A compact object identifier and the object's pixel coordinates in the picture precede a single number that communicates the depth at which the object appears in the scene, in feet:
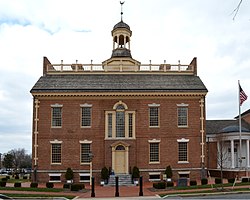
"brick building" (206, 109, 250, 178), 139.70
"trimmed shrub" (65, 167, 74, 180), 128.16
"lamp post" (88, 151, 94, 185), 126.08
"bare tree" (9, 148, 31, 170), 370.94
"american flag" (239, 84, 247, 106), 131.75
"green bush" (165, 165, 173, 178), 128.67
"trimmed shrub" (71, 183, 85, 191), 102.80
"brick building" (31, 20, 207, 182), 132.46
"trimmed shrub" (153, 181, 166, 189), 103.14
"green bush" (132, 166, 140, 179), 128.16
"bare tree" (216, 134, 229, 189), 145.59
